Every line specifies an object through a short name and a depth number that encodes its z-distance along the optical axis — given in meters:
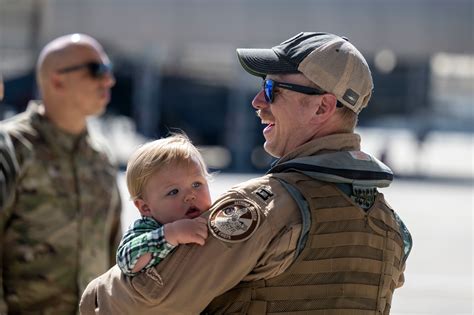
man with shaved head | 9.21
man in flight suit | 5.11
